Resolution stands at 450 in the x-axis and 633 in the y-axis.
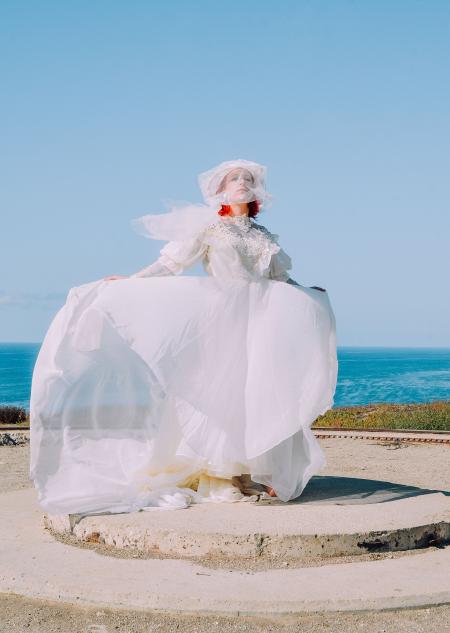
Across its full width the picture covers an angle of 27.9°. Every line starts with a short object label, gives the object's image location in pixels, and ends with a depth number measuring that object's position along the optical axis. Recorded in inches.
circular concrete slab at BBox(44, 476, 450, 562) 238.1
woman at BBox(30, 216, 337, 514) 271.7
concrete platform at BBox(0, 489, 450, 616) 204.8
